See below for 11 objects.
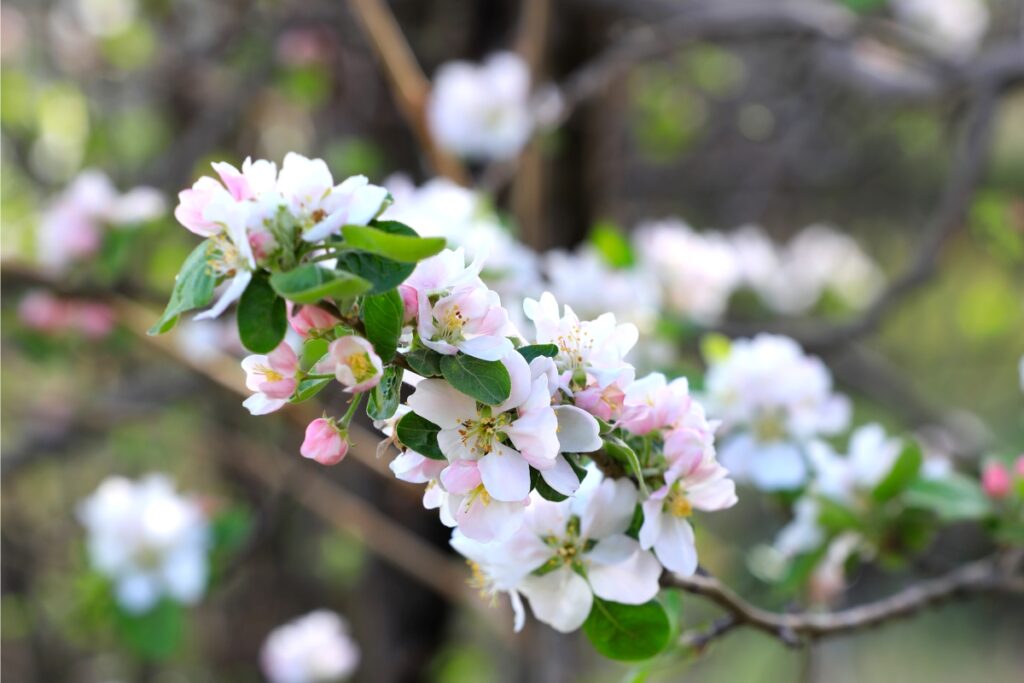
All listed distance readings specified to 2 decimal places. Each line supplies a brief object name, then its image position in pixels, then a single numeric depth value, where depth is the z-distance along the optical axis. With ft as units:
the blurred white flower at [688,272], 6.80
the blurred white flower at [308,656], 7.62
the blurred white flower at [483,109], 7.83
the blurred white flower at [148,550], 6.24
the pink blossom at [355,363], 3.84
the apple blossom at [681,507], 4.00
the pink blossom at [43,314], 6.87
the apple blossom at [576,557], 4.05
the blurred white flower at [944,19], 10.97
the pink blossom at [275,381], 3.90
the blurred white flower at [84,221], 6.02
